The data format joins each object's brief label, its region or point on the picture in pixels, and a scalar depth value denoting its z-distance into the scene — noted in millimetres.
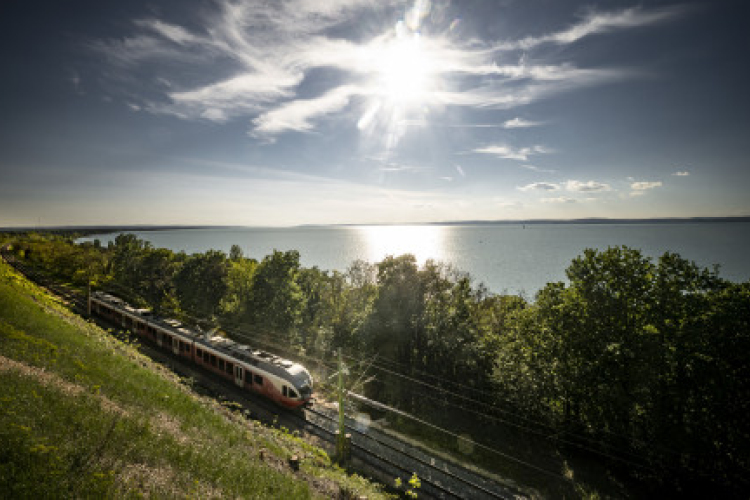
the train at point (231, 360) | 23844
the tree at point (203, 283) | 50247
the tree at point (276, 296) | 39031
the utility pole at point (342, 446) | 19594
